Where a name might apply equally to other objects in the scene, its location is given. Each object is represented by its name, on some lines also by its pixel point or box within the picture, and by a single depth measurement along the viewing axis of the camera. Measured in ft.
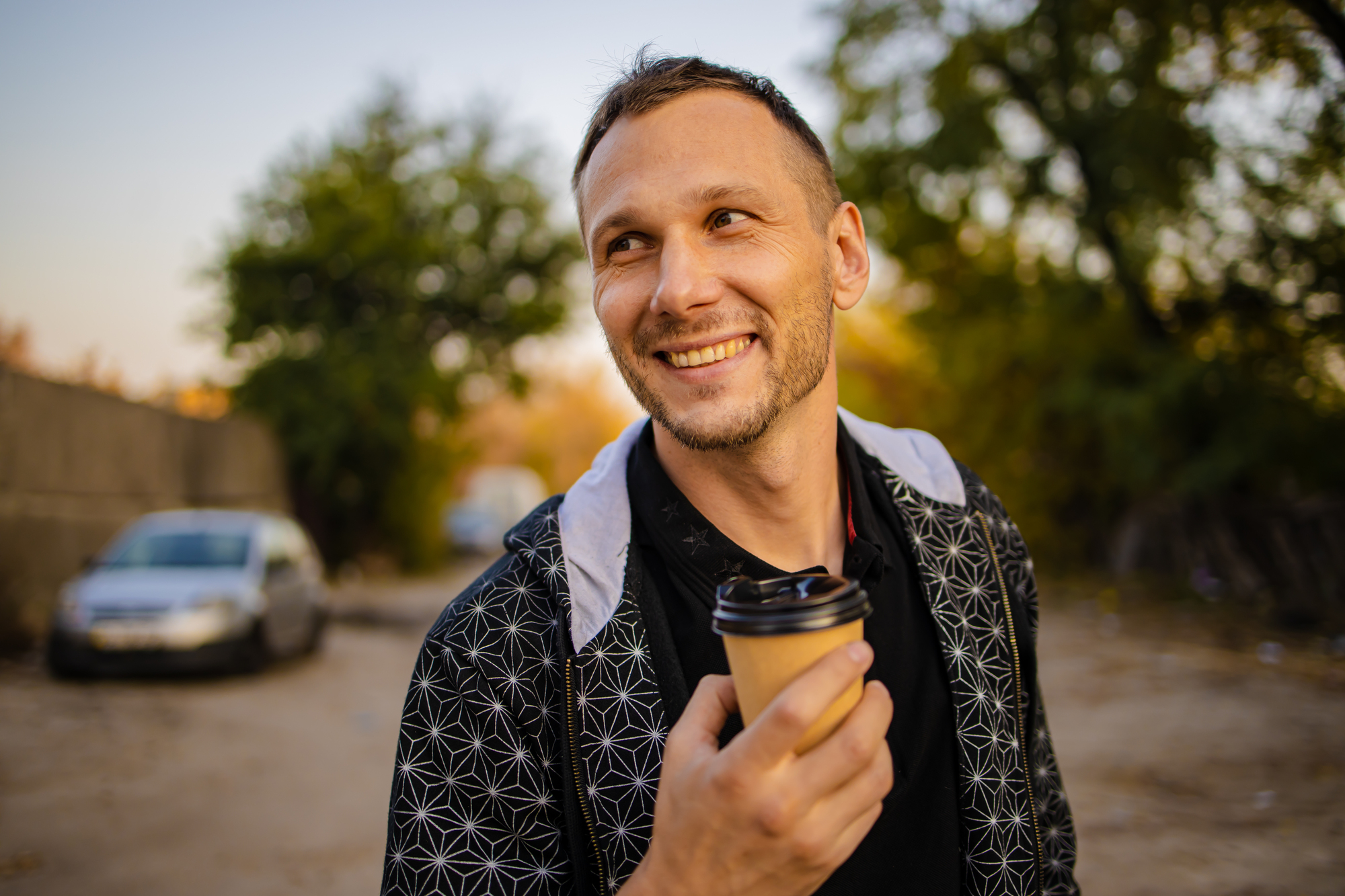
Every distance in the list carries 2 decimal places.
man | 5.07
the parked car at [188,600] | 30.12
